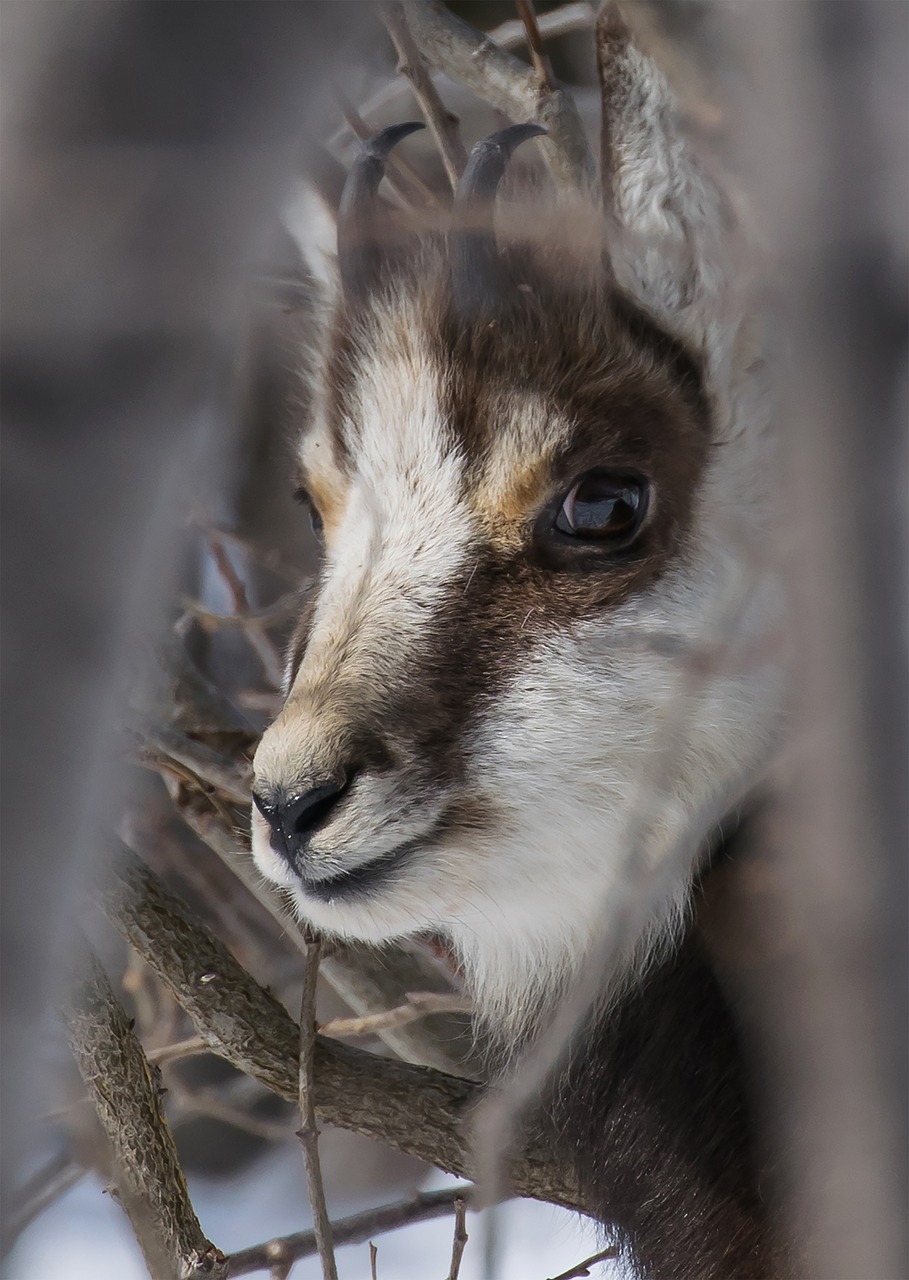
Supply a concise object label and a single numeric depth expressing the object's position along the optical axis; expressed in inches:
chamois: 147.4
